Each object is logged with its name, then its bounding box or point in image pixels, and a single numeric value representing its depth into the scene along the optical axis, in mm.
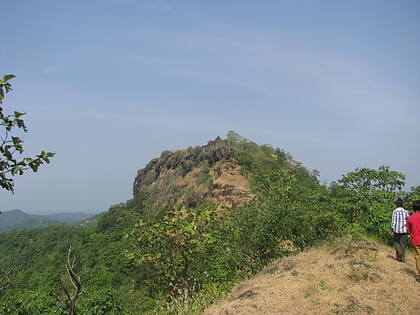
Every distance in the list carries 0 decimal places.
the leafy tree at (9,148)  3252
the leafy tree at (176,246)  11180
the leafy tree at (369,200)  9969
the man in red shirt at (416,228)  7203
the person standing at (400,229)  8172
